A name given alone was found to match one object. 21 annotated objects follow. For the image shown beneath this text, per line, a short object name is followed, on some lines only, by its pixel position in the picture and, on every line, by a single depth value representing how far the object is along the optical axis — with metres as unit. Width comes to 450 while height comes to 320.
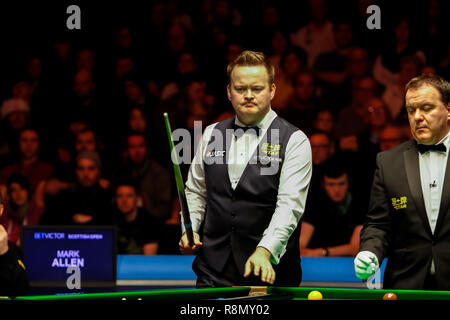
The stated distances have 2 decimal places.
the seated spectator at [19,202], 11.64
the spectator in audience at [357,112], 11.96
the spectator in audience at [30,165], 12.56
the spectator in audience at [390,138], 11.14
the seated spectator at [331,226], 10.30
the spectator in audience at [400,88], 12.07
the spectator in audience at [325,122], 11.78
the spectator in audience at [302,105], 12.15
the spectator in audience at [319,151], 10.98
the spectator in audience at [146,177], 11.69
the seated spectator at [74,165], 11.77
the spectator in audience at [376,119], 11.87
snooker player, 6.53
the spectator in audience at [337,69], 12.48
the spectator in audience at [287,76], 12.51
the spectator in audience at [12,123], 13.05
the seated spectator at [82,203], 10.94
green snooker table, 5.34
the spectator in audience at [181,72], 13.20
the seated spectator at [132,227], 11.04
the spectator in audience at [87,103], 13.14
